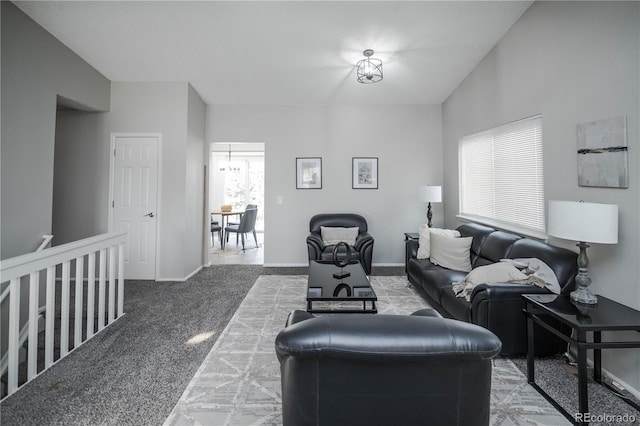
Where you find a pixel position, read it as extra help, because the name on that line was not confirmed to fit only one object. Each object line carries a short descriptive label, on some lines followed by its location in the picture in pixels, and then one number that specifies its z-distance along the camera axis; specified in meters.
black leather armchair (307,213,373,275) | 4.03
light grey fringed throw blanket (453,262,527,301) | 2.19
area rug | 1.56
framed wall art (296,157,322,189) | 4.99
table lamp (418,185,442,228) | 4.29
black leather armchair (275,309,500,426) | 0.85
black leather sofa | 2.05
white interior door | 4.16
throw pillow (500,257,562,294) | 2.07
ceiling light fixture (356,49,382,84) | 3.54
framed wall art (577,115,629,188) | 1.90
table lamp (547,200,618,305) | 1.68
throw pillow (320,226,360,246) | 4.46
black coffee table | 2.44
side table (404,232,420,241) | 4.17
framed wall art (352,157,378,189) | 5.00
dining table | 6.56
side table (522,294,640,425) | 1.48
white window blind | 2.88
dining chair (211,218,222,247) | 6.23
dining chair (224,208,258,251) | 6.21
